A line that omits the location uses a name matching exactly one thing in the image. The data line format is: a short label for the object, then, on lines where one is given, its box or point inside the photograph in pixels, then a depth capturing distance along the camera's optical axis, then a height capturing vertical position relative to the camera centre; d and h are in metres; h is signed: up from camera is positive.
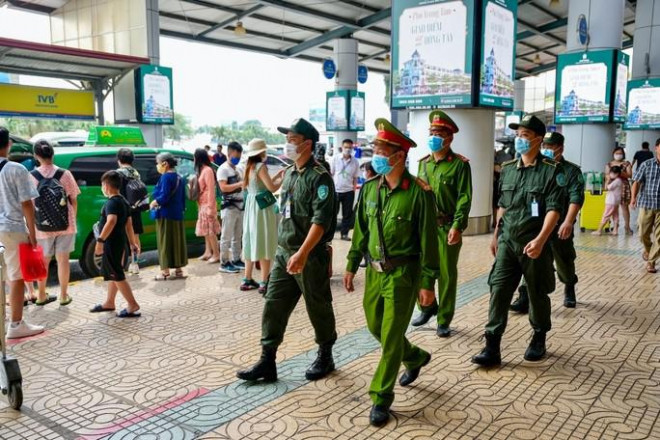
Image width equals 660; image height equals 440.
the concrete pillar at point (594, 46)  12.37 +2.36
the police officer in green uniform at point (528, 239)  4.13 -0.63
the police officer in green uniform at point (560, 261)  5.70 -1.09
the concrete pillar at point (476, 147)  10.05 +0.12
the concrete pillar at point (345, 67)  22.09 +3.34
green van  7.10 -0.40
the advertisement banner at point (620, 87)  12.48 +1.49
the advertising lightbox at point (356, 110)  21.67 +1.65
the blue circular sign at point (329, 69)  21.73 +3.22
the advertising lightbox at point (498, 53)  9.62 +1.75
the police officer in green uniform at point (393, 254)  3.34 -0.60
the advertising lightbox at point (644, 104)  15.90 +1.40
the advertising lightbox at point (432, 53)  9.55 +1.74
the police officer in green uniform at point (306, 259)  3.85 -0.71
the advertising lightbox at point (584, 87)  12.34 +1.47
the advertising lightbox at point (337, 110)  21.53 +1.63
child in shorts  5.33 -0.81
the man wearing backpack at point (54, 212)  5.68 -0.59
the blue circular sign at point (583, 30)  12.34 +2.68
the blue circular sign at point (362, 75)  23.28 +3.20
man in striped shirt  7.21 -0.62
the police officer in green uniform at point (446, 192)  4.72 -0.32
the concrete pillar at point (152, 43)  15.98 +3.10
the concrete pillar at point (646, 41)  16.34 +3.27
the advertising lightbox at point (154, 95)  15.45 +1.61
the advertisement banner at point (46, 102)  13.31 +1.24
